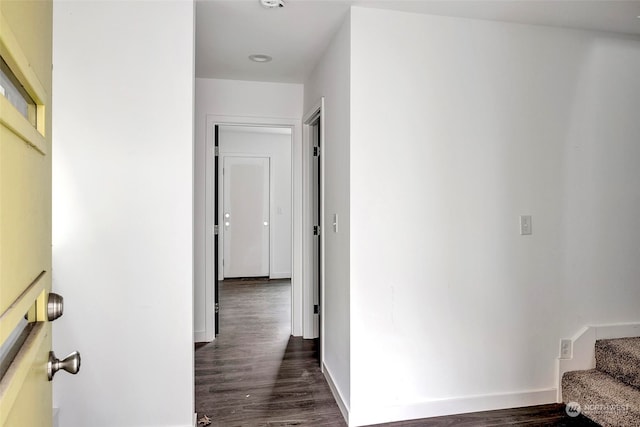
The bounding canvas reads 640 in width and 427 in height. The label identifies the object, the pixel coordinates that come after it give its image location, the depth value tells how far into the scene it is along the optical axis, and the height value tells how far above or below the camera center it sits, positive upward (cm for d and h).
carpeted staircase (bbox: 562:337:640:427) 213 -101
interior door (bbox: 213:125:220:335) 366 -14
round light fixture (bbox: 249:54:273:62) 302 +121
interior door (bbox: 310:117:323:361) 362 -3
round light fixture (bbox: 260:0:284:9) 216 +117
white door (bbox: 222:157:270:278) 656 -7
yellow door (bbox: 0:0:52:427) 51 +0
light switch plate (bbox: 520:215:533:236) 244 -7
